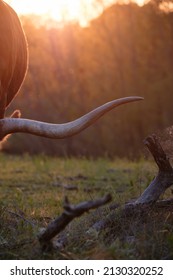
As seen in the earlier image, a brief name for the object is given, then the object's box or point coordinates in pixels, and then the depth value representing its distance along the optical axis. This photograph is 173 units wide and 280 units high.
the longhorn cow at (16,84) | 9.95
